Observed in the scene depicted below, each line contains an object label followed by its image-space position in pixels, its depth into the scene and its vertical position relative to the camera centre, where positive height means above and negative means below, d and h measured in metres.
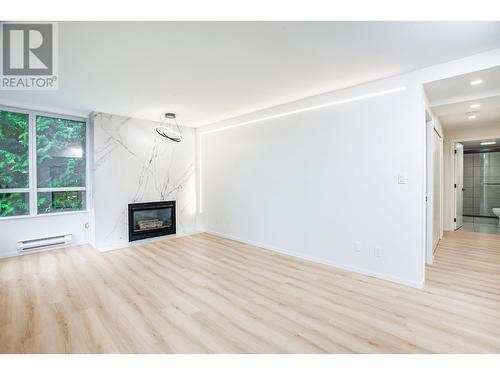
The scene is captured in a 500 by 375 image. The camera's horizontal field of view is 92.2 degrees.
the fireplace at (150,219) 4.82 -0.69
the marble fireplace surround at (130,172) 4.50 +0.32
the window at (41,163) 3.93 +0.43
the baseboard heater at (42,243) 3.99 -0.95
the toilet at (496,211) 6.51 -0.68
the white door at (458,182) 6.05 +0.11
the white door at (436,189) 3.89 -0.05
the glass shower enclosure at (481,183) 7.61 +0.10
